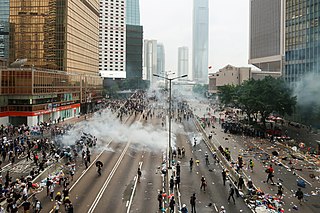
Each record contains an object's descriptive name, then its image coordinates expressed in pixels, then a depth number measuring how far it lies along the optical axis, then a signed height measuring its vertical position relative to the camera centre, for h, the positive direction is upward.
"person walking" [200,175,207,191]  21.64 -5.62
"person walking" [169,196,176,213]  17.58 -5.64
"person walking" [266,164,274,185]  23.84 -5.43
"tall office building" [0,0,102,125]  50.53 +8.07
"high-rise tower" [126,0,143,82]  192.00 +29.26
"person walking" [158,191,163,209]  18.28 -5.58
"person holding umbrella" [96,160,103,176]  25.41 -5.19
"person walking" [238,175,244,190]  21.53 -5.44
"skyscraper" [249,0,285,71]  128.38 +28.53
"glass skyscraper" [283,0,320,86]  57.25 +11.67
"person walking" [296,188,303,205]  19.70 -5.69
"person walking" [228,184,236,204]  19.69 -5.65
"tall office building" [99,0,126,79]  174.75 +31.99
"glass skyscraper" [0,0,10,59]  110.44 +24.94
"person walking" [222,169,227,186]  23.25 -5.44
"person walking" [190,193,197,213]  17.80 -5.66
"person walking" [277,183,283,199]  20.30 -5.67
